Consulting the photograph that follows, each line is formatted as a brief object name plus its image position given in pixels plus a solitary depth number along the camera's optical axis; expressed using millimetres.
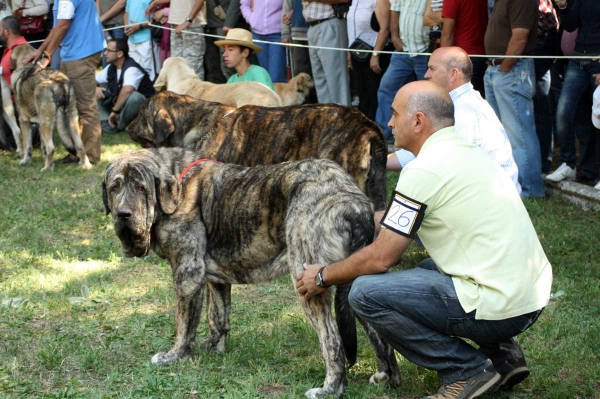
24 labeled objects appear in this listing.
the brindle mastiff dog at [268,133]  6902
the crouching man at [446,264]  4055
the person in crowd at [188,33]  13422
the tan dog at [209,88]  9188
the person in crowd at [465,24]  9000
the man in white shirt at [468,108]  5418
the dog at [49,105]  11938
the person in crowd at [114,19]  15180
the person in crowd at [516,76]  8445
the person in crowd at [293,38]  11914
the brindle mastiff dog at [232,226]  4543
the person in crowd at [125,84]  13562
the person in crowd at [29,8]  14320
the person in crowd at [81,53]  11930
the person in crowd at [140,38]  14562
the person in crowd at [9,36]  12656
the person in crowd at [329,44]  11148
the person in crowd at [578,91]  8680
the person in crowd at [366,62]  10781
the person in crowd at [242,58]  10109
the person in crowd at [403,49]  9922
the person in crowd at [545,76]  9219
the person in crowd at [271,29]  12477
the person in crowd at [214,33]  13844
